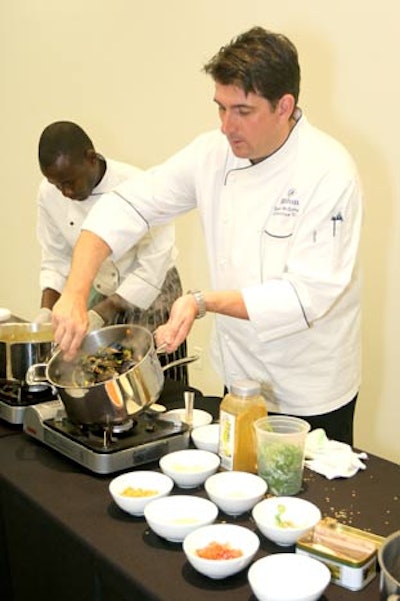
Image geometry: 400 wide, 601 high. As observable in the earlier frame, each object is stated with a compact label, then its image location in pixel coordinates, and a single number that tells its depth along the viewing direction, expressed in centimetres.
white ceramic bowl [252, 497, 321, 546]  107
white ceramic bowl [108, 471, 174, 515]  117
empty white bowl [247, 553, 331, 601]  94
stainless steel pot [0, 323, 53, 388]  159
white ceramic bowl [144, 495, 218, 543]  109
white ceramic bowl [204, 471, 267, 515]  117
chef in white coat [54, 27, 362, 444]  145
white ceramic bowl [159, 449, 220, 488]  125
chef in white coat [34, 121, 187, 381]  197
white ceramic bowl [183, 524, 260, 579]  99
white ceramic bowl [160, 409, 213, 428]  147
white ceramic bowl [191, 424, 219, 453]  138
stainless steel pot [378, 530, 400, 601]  81
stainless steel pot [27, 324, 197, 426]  128
